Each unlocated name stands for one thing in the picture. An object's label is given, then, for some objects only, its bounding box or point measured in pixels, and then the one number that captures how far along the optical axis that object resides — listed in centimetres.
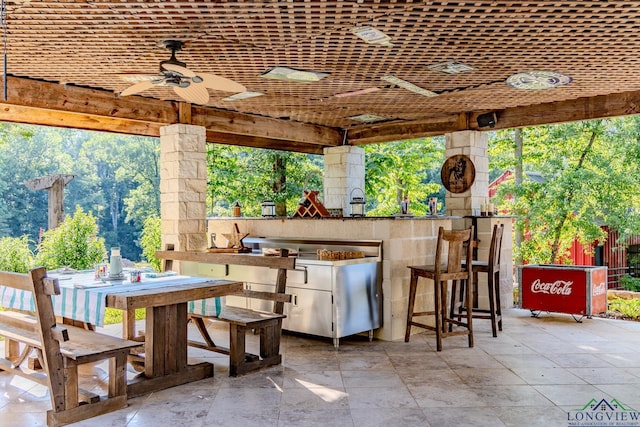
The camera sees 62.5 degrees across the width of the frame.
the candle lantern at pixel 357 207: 658
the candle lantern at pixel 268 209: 677
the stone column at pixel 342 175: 849
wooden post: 948
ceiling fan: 388
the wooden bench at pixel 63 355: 306
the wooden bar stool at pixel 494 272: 530
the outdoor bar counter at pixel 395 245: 525
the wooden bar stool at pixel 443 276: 479
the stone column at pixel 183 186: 600
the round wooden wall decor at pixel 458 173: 696
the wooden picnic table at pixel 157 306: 337
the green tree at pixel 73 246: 845
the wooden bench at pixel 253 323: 405
